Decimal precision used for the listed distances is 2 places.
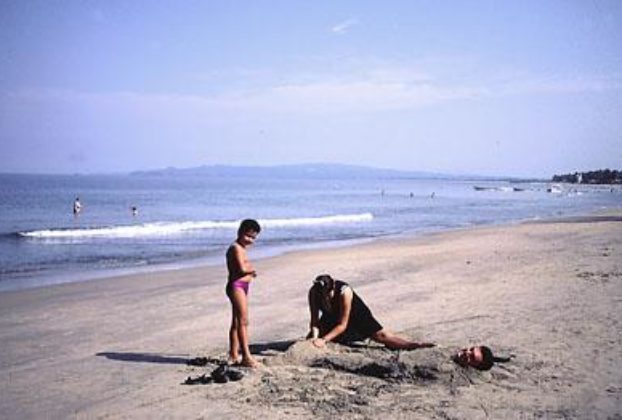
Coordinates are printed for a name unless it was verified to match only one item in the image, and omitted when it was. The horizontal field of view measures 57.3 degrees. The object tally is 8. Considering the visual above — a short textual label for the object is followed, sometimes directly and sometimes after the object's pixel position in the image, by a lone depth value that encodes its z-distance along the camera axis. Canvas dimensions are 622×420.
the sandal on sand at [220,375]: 5.43
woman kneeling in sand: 6.48
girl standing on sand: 5.86
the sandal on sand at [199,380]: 5.47
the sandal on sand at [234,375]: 5.47
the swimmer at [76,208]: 40.09
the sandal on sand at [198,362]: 6.16
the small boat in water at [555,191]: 97.04
